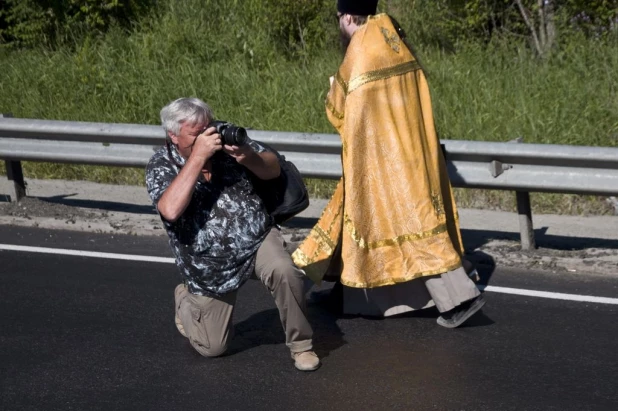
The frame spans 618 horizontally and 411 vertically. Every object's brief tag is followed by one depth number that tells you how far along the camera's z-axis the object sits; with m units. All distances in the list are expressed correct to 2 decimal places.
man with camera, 10.84
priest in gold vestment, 11.57
